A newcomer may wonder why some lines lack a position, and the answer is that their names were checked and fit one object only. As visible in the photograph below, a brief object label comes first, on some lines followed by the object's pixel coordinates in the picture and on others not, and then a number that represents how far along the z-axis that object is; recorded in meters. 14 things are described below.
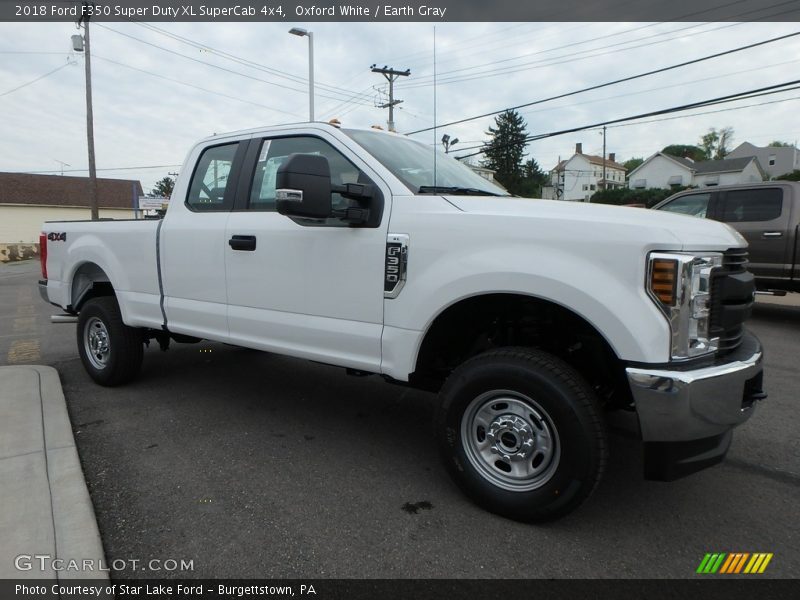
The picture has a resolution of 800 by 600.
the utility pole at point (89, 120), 21.57
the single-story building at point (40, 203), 45.84
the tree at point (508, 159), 51.00
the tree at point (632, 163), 104.11
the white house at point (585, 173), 76.56
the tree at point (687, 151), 89.38
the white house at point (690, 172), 57.38
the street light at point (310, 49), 15.26
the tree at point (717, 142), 84.50
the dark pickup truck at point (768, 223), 7.68
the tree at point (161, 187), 82.49
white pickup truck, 2.25
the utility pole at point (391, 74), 23.52
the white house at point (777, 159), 64.56
